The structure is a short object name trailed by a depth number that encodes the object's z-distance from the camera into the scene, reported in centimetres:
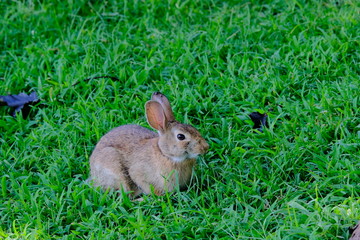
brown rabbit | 946
